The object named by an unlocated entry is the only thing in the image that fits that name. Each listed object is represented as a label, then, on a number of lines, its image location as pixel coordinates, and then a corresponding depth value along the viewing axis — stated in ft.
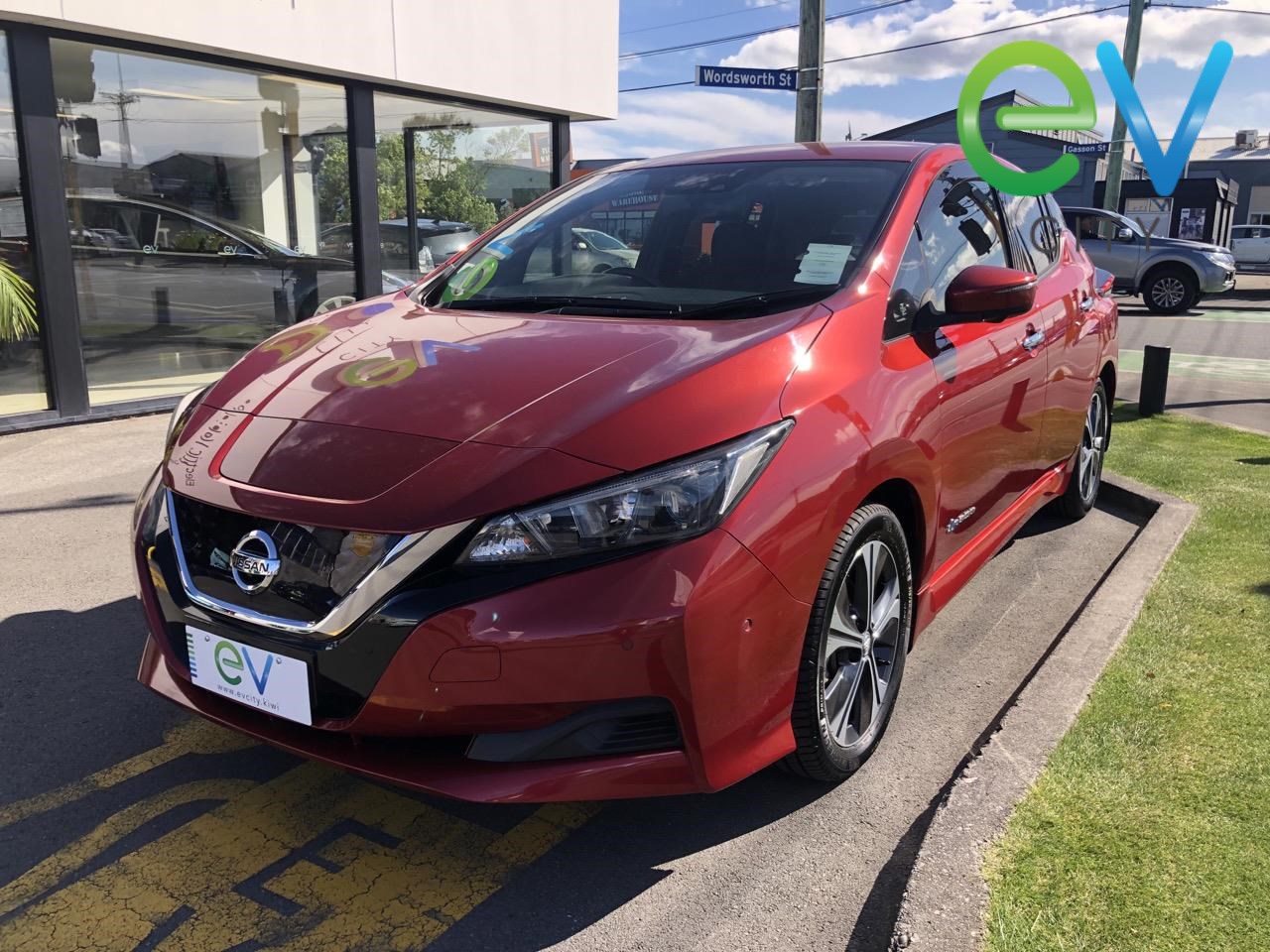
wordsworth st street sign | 29.53
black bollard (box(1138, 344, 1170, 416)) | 25.26
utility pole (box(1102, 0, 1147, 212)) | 68.13
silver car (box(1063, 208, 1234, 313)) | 58.08
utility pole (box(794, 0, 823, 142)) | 31.35
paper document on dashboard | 9.55
